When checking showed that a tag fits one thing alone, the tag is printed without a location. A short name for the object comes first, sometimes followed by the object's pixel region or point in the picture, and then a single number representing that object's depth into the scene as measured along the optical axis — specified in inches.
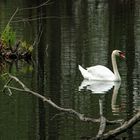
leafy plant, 2006.6
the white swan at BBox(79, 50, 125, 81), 1636.8
